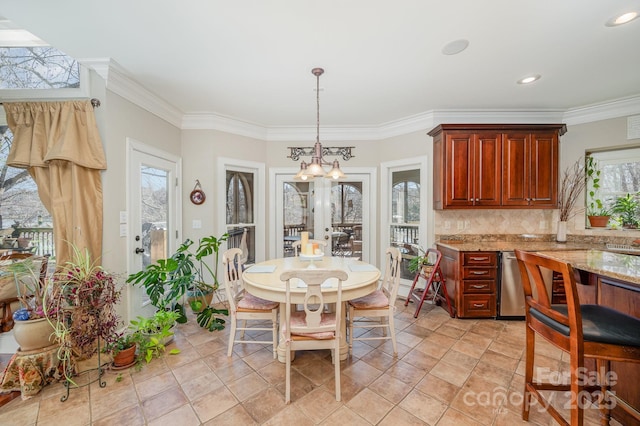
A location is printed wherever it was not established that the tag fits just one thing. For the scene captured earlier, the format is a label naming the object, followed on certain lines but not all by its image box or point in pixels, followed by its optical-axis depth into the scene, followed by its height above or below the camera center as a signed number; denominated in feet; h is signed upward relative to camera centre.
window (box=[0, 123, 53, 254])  8.24 +0.20
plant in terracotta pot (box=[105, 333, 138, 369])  7.09 -3.88
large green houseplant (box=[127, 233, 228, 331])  8.32 -2.39
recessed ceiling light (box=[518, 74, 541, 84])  8.78 +4.62
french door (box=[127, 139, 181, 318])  8.99 +0.07
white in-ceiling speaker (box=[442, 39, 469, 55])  6.98 +4.61
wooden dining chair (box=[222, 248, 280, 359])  7.50 -2.86
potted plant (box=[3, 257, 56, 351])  6.15 -2.57
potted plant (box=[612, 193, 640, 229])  10.62 +0.03
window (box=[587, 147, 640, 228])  10.77 +1.48
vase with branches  11.55 +0.90
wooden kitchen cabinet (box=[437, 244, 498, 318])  10.11 -2.88
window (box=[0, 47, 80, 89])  8.21 +4.66
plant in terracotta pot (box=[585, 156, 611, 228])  11.36 +0.80
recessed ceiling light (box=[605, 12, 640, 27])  6.02 +4.62
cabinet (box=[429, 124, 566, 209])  11.07 +2.00
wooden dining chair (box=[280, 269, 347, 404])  5.76 -2.73
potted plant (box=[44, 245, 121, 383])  6.17 -2.35
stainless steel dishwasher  9.92 -3.07
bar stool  3.93 -1.97
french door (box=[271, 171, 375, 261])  13.94 -0.06
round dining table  6.42 -1.89
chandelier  7.90 +1.38
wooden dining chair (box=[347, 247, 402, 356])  7.59 -2.77
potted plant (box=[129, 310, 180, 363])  7.56 -3.73
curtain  7.48 +1.53
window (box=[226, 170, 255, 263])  12.90 +0.17
